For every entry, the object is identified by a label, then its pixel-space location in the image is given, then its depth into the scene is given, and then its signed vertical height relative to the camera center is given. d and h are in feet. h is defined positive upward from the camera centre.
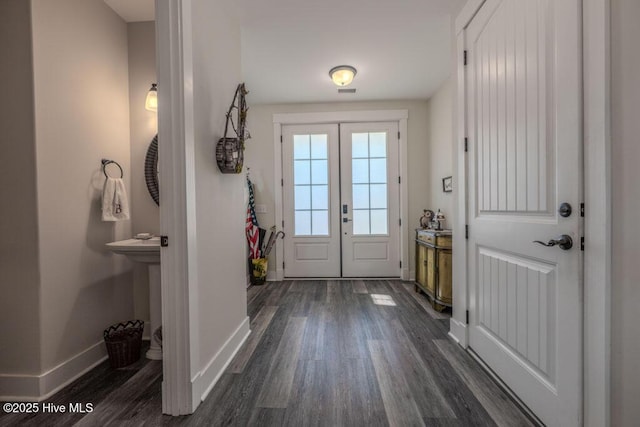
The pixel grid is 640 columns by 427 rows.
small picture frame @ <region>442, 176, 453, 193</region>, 10.53 +0.89
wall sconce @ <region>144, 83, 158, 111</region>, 6.59 +2.66
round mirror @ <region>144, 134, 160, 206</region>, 7.06 +1.01
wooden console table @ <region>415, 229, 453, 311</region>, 8.89 -2.06
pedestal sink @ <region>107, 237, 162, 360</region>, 5.93 -1.70
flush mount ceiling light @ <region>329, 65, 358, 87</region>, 9.67 +4.79
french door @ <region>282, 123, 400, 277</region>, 13.05 +0.40
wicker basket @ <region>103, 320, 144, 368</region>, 5.95 -2.89
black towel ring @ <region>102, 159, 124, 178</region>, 6.45 +1.13
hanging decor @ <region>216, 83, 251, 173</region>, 5.90 +1.35
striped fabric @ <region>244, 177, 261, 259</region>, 12.53 -0.98
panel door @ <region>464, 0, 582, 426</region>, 3.79 +0.13
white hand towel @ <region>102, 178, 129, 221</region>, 6.26 +0.25
